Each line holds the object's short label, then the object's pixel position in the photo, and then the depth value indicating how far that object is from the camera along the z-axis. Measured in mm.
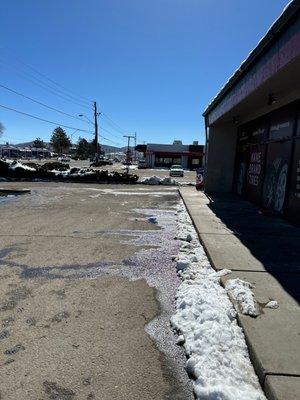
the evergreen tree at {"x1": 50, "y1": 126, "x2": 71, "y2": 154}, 143375
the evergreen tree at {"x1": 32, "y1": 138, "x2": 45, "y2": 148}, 193250
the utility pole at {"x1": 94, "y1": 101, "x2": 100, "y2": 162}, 69562
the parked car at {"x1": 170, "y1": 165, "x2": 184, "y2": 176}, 46872
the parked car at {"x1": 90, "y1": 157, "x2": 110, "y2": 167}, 69375
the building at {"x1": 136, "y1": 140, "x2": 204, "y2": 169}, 77438
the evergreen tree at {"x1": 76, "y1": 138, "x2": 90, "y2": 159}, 147138
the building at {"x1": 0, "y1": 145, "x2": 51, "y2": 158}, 161625
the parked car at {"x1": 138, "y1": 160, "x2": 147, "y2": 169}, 70812
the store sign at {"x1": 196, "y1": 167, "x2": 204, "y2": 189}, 23031
